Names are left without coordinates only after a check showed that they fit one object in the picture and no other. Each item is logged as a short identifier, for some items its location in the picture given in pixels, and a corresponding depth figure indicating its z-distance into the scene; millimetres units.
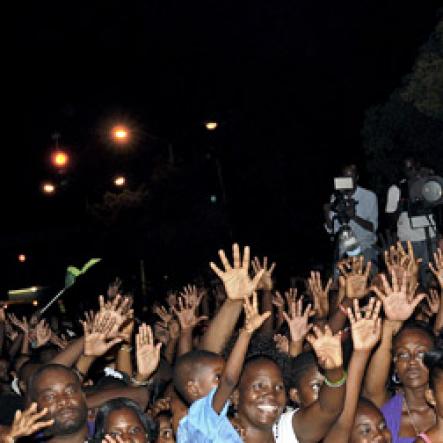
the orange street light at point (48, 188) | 36031
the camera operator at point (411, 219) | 9297
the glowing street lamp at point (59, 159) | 20328
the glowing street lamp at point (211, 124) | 21719
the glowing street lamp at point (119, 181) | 32875
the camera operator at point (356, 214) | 9438
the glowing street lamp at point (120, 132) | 19672
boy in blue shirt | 4379
